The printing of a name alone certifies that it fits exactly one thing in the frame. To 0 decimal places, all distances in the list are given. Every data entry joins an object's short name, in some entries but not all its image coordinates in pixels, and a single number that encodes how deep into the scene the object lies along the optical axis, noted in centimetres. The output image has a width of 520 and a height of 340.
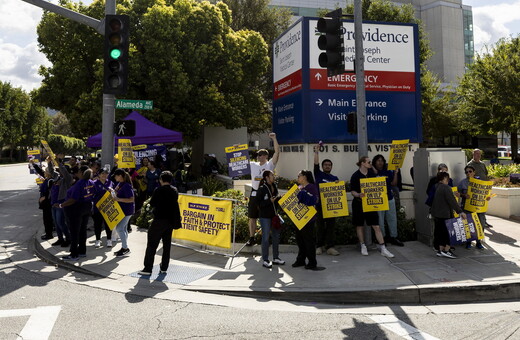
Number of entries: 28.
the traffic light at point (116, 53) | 843
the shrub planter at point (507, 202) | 1069
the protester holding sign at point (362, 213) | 778
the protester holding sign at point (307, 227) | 706
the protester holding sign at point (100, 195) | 865
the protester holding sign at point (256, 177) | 823
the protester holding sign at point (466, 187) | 840
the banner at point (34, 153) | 1503
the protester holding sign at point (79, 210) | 783
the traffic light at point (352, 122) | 795
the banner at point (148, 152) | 1437
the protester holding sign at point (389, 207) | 827
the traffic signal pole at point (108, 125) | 952
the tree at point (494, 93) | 2227
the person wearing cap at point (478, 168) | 933
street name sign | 977
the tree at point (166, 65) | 1909
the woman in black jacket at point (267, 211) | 720
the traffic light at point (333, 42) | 745
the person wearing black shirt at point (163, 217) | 684
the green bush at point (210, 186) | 1430
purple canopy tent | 1462
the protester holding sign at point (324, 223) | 791
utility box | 838
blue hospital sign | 1065
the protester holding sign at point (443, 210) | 743
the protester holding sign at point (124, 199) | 828
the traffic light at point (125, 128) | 949
